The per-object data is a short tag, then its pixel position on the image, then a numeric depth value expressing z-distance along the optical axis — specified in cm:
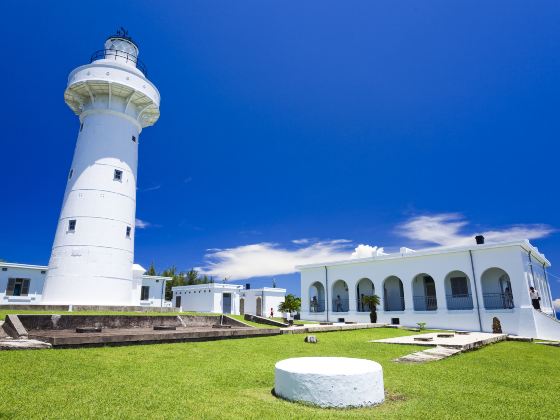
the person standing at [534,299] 1955
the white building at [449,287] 1947
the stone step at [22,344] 687
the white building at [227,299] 3334
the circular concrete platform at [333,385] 418
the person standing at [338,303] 2908
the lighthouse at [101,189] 1625
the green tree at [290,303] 2770
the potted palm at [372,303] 2388
